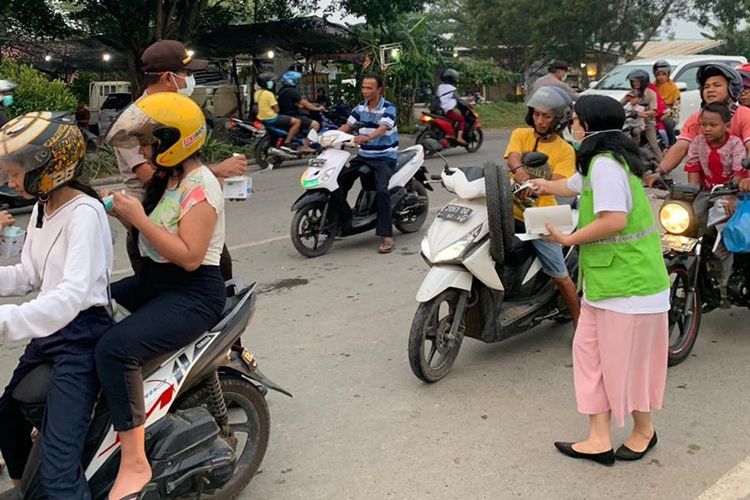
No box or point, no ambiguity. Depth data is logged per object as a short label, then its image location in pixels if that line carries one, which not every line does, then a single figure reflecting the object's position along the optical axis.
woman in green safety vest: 2.93
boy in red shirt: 4.21
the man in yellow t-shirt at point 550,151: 4.16
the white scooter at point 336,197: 6.39
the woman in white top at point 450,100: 12.58
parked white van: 12.99
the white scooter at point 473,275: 3.76
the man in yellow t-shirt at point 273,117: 12.30
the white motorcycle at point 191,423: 2.37
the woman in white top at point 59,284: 2.22
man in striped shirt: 6.45
